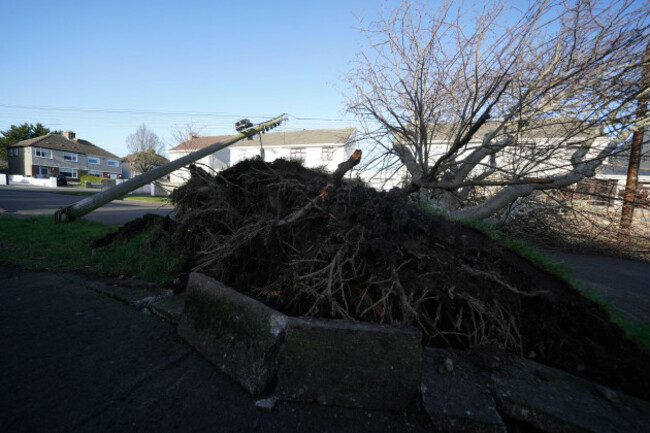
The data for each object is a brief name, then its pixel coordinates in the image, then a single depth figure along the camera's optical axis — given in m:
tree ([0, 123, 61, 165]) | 44.53
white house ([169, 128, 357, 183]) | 31.12
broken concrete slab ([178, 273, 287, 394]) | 1.59
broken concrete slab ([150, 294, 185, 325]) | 2.25
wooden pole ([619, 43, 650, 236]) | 4.64
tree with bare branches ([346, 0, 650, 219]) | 4.45
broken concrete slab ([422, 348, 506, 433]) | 1.36
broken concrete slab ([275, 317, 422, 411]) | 1.54
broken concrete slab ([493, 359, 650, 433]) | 1.33
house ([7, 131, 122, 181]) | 41.97
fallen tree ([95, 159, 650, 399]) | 1.91
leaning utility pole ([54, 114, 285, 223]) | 3.91
